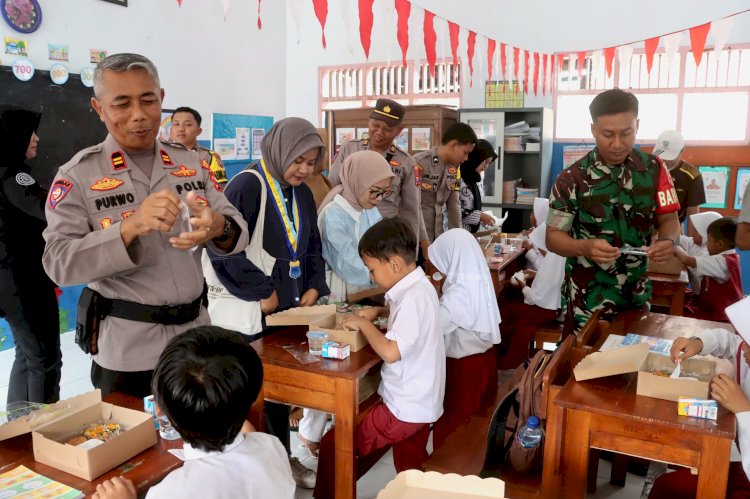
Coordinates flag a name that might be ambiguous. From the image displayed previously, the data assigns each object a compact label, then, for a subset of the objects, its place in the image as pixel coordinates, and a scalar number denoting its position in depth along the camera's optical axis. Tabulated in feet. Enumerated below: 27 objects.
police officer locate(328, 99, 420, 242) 13.75
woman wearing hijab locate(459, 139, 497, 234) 18.90
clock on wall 14.38
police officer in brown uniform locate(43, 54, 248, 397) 4.90
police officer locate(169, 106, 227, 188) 15.40
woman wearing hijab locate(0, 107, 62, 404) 9.80
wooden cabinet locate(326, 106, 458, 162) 24.59
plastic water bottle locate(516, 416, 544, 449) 7.27
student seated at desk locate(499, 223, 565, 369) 12.96
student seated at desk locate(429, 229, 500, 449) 9.72
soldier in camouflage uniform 8.13
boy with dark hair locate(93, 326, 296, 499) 4.03
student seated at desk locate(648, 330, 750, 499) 5.55
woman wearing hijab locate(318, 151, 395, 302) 10.14
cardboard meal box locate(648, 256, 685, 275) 14.02
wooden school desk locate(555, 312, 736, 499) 5.48
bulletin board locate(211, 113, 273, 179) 20.79
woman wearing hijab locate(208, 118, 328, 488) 7.97
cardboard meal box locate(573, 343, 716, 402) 5.93
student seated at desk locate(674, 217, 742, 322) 12.81
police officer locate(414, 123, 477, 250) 16.08
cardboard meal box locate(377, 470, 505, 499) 4.32
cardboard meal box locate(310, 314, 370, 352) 7.54
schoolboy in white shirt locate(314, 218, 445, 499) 7.47
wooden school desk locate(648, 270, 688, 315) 13.60
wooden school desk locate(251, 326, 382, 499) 7.00
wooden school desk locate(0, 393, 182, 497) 4.53
